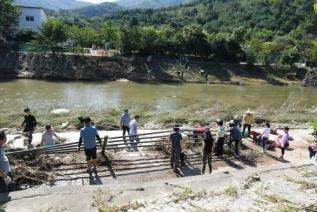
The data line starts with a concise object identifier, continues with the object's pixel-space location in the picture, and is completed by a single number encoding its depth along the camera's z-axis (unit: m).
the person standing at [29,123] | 9.23
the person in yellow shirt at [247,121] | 10.84
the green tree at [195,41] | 33.34
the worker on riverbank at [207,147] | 7.72
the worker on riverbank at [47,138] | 8.31
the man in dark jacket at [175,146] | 7.61
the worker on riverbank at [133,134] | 8.82
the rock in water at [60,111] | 15.26
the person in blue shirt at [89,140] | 7.14
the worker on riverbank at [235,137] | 9.04
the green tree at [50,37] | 30.24
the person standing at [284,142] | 9.38
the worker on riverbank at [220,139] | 8.72
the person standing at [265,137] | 9.59
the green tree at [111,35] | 32.50
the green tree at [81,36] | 31.62
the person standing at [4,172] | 5.19
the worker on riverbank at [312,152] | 8.65
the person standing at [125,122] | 10.04
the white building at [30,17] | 39.47
